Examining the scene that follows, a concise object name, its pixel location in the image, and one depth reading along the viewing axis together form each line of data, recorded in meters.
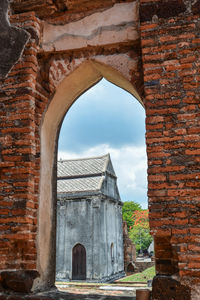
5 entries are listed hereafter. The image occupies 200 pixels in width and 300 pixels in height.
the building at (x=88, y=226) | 16.64
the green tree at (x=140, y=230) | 37.92
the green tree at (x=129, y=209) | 42.15
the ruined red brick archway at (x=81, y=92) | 2.74
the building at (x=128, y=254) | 21.73
